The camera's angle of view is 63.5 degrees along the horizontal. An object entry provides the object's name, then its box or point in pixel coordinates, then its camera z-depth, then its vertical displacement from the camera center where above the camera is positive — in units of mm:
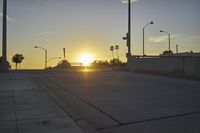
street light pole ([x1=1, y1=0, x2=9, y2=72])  12569 +1759
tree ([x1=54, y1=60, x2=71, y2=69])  24958 +457
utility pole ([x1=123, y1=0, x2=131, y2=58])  14585 +2802
